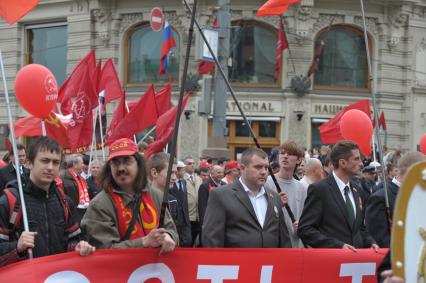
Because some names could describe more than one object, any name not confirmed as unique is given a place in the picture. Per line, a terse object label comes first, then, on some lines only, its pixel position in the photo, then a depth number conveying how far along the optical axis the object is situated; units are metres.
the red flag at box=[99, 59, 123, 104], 28.48
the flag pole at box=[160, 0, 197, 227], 10.43
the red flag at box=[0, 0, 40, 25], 12.82
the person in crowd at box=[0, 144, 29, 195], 18.09
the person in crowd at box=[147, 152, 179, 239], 15.05
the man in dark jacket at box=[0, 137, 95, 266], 10.10
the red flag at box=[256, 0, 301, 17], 21.67
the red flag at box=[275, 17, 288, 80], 50.53
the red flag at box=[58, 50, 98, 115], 25.86
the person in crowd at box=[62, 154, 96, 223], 17.78
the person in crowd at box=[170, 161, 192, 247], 17.16
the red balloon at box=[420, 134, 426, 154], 23.39
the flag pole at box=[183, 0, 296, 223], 14.32
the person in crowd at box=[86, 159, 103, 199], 20.62
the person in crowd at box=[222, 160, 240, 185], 26.50
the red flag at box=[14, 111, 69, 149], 23.41
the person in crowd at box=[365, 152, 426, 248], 13.30
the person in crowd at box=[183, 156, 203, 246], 21.05
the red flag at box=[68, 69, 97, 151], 24.78
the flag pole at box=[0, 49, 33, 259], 9.80
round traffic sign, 42.63
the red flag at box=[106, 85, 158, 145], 24.95
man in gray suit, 12.27
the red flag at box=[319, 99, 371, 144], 32.69
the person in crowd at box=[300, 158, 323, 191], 17.23
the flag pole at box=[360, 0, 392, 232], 13.26
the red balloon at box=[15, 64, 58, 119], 16.20
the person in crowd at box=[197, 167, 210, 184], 25.72
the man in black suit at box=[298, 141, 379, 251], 12.98
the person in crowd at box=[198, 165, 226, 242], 21.17
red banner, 10.20
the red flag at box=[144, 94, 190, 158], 22.44
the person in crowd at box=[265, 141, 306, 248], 15.49
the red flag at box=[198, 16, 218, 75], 39.94
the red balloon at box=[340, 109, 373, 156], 22.02
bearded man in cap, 10.37
